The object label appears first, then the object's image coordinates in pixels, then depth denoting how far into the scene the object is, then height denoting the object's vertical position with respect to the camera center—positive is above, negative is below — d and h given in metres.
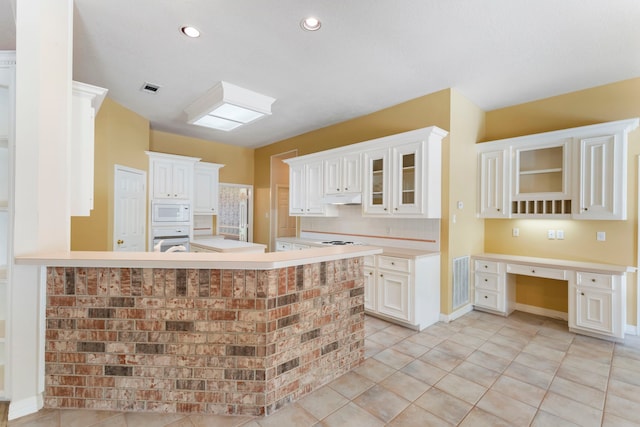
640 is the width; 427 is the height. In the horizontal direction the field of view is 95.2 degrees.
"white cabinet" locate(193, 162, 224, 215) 5.79 +0.51
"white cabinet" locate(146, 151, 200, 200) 5.01 +0.67
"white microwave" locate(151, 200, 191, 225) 4.97 +0.02
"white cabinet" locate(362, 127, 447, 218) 3.46 +0.51
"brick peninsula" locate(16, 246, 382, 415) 1.84 -0.79
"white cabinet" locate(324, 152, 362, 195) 4.20 +0.60
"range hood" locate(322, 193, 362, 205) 4.18 +0.24
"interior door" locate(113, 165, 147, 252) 4.21 +0.05
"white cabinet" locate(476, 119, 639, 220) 3.13 +0.52
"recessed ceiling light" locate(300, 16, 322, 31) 2.35 +1.57
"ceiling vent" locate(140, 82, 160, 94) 3.57 +1.57
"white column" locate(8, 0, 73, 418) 1.80 +0.20
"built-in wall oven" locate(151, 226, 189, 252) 4.99 -0.40
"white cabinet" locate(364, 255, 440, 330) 3.35 -0.88
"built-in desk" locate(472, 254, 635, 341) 3.04 -0.81
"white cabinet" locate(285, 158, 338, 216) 4.83 +0.43
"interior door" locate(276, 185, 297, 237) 6.72 -0.07
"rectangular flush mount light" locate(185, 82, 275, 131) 3.62 +1.40
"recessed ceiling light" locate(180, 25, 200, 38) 2.48 +1.57
